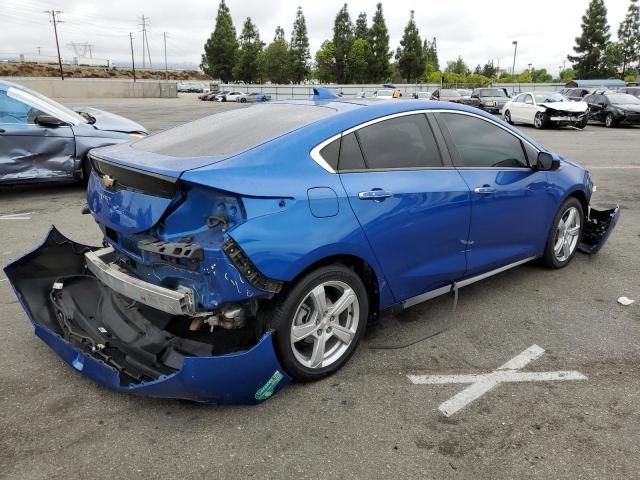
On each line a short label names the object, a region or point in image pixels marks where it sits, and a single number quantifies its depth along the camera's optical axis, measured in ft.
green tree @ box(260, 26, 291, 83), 268.00
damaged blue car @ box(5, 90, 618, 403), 9.00
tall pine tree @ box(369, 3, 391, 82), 242.17
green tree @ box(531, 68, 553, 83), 386.73
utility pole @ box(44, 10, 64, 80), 298.76
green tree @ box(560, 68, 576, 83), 302.53
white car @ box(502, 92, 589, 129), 66.64
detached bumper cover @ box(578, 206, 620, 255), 17.76
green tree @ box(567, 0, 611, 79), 226.58
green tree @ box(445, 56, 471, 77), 389.56
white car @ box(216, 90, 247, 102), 192.30
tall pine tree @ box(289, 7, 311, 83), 271.08
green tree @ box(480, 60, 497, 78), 389.87
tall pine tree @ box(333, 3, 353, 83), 250.78
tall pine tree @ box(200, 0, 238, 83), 284.20
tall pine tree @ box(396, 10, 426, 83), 245.86
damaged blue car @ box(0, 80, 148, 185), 24.85
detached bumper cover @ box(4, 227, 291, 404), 8.63
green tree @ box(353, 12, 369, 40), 257.55
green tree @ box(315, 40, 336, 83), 250.78
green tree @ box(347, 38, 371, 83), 240.32
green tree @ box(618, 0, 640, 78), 233.76
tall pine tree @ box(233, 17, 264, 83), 281.95
